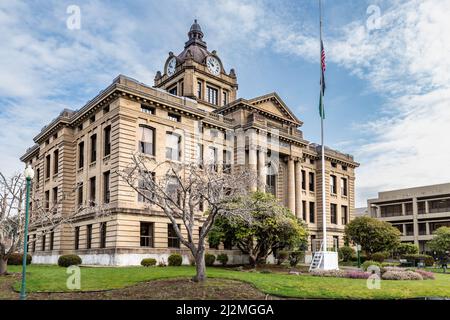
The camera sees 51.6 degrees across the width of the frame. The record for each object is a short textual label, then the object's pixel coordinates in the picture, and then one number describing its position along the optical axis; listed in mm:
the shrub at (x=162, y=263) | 38328
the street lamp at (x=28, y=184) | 20550
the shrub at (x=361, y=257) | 54925
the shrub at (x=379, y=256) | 51247
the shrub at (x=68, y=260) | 36344
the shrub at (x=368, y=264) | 37969
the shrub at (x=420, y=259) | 57688
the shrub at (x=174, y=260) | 38656
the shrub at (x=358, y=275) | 30375
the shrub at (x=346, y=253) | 57562
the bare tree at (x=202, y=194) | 23078
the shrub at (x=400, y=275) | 30156
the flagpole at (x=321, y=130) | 36438
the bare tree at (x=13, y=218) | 27859
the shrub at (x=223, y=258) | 42594
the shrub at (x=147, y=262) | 37719
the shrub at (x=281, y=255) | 43628
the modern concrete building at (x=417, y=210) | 91875
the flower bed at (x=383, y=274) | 30312
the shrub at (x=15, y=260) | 41500
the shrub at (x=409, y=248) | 62888
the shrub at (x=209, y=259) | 40550
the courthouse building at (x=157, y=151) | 39781
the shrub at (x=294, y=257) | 42844
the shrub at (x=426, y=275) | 33053
